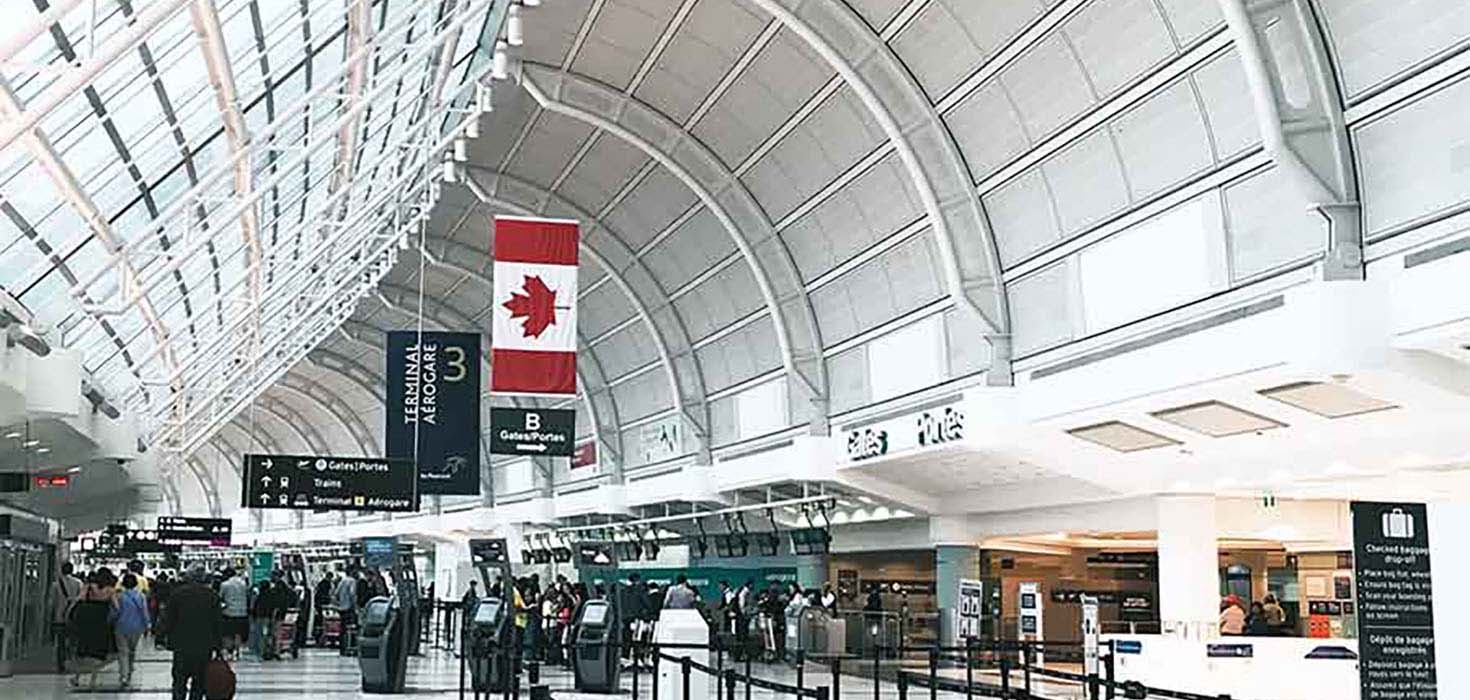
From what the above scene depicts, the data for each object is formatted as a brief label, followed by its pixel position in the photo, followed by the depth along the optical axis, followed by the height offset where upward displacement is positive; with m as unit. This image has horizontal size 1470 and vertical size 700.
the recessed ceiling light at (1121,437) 26.58 +2.25
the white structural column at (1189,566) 32.16 +0.18
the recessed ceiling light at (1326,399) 21.34 +2.32
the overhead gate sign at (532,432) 31.22 +2.65
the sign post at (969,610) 29.52 -0.64
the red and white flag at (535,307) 26.28 +4.21
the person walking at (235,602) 34.44 -0.66
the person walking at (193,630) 18.12 -0.65
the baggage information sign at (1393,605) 10.20 -0.18
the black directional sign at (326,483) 32.44 +1.72
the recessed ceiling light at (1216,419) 23.83 +2.29
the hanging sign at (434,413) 34.00 +3.27
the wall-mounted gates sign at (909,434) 30.69 +2.79
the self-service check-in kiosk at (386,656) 25.41 -1.29
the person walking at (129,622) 27.08 -0.86
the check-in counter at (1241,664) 27.72 -1.57
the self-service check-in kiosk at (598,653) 26.84 -1.31
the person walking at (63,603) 30.98 -0.75
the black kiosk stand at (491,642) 20.06 -0.96
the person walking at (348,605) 40.06 -0.82
